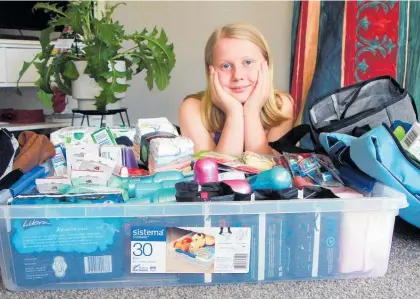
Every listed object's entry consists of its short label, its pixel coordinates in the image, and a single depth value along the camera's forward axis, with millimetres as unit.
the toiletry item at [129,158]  757
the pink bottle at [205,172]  629
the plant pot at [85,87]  1181
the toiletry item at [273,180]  594
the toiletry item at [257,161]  715
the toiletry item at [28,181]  587
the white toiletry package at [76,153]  692
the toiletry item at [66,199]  524
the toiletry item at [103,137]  791
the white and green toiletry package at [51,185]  588
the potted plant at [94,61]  1110
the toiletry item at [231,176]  652
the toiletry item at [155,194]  555
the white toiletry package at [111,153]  719
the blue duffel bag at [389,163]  578
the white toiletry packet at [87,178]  610
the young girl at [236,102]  886
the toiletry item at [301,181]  642
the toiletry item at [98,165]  633
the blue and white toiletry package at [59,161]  711
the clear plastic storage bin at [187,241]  509
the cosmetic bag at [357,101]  774
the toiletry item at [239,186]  570
